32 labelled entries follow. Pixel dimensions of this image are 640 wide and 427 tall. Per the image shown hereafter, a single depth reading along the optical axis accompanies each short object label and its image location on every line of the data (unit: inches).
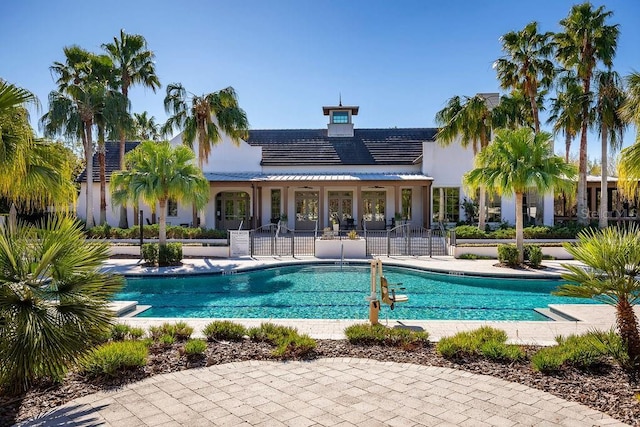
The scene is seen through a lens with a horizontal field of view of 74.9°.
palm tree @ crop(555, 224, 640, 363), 192.1
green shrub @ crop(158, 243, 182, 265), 633.6
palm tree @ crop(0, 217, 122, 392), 141.9
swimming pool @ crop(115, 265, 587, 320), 393.1
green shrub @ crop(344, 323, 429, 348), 247.4
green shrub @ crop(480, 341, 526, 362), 213.6
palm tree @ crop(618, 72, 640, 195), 326.0
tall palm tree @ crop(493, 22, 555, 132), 796.6
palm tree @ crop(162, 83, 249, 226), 808.9
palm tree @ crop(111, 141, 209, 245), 615.2
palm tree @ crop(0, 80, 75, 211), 199.3
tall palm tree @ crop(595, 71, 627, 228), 780.6
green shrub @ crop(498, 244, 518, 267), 613.6
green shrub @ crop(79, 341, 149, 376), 192.2
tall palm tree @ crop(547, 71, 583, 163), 807.1
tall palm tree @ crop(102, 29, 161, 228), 917.8
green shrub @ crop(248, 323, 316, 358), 226.4
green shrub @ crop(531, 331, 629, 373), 196.5
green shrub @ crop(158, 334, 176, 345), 237.6
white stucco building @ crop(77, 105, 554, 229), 1003.3
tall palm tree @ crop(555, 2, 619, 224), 770.2
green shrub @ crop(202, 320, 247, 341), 257.8
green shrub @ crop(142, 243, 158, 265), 634.8
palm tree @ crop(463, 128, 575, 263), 569.9
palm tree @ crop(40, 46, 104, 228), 831.7
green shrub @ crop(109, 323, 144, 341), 249.4
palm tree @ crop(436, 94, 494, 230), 790.5
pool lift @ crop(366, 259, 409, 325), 295.3
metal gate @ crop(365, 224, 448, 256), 751.7
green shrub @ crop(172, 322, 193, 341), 254.8
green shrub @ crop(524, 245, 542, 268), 604.7
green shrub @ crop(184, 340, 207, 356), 220.4
